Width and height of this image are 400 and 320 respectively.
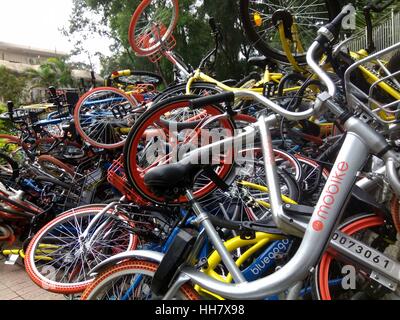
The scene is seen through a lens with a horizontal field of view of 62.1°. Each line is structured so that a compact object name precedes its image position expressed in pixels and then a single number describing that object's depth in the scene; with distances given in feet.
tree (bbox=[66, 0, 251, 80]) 46.11
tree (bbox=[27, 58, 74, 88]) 78.18
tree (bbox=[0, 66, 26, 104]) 72.90
